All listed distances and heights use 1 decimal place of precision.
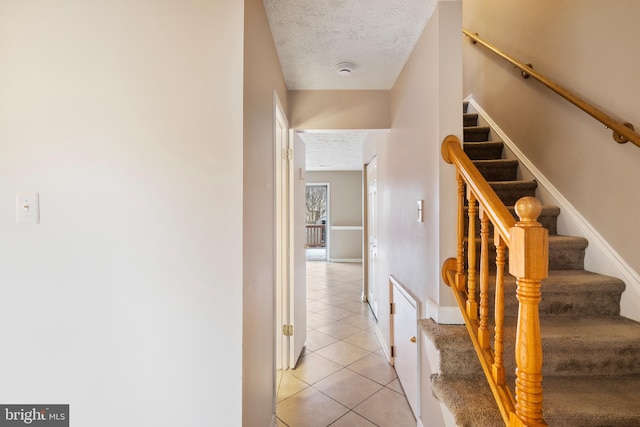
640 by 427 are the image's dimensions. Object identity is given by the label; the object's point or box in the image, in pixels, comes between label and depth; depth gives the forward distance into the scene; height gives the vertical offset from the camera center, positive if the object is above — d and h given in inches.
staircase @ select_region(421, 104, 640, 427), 40.8 -25.1
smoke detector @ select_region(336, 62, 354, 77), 81.5 +43.8
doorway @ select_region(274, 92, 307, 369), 92.4 -12.5
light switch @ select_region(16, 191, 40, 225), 44.4 +1.0
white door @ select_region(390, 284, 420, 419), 69.8 -36.9
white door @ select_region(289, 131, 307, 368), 94.2 -14.0
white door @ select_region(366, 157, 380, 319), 131.9 -10.9
